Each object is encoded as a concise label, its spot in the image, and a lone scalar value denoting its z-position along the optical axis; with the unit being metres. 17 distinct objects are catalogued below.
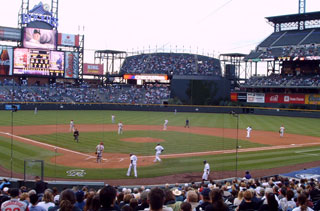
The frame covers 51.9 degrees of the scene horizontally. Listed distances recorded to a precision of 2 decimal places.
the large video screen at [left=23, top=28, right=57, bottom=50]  71.04
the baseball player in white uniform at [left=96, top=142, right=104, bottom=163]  21.30
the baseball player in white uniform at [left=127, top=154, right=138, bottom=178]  18.93
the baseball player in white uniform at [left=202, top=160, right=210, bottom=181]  18.64
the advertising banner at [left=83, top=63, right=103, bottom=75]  91.22
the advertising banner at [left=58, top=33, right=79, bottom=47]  78.25
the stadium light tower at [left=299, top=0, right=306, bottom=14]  74.62
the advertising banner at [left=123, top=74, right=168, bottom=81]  87.44
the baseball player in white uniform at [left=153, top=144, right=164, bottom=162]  22.25
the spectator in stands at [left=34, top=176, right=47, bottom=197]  11.42
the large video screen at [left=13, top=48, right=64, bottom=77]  69.26
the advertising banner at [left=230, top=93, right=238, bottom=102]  76.68
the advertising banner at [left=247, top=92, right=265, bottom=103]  72.38
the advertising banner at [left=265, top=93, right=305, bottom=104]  66.88
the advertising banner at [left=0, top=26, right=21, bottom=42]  70.81
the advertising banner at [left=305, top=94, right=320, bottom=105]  64.19
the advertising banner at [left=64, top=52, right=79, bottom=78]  76.38
